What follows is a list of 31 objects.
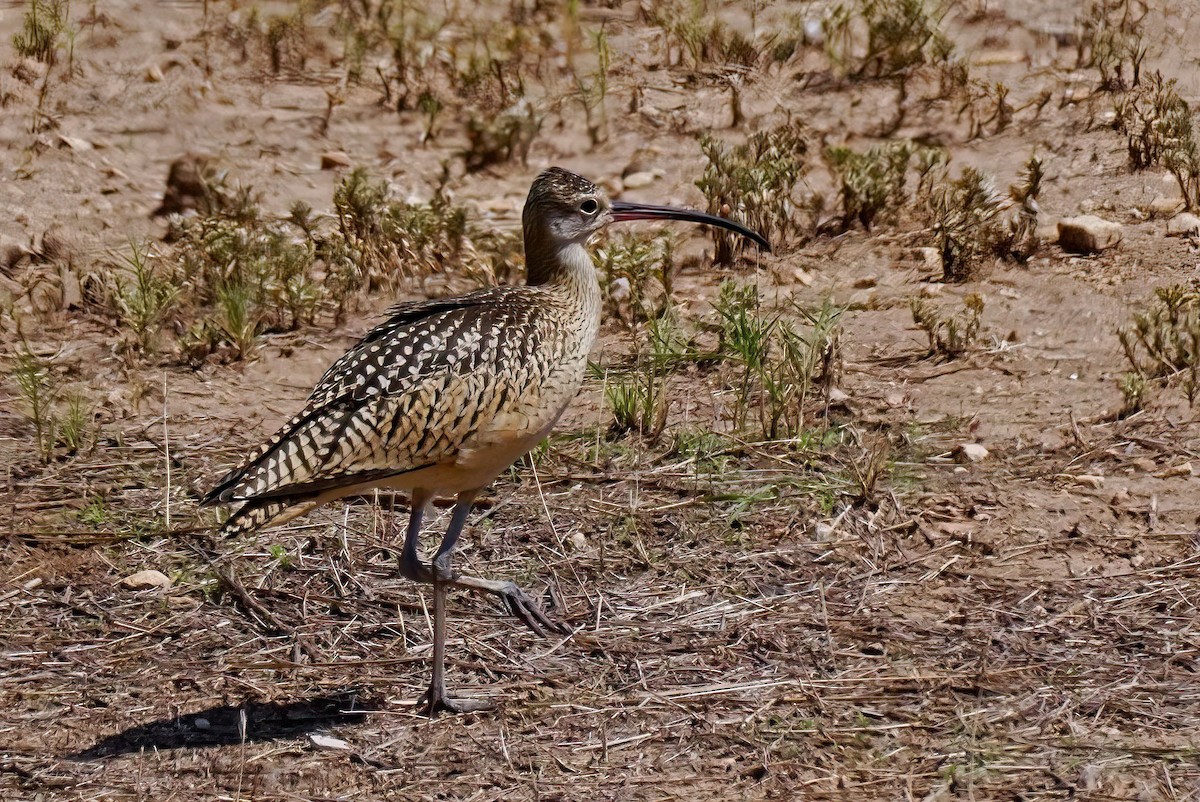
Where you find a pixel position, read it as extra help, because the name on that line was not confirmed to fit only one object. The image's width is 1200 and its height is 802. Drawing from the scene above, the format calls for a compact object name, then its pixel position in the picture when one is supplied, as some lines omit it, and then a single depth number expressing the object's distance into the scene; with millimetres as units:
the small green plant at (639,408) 14500
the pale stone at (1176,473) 13539
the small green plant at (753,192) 17672
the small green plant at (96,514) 13492
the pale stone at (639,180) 19375
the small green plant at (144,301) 16297
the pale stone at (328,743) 10742
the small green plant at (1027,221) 16984
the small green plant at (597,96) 20547
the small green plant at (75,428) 14586
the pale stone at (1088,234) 16922
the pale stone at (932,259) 17219
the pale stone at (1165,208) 17375
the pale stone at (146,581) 12680
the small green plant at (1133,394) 14366
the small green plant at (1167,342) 14664
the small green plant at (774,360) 14414
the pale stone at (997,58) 21016
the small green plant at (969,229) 16781
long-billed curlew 10703
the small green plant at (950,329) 15578
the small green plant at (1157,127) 17312
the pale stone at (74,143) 19781
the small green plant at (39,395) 14391
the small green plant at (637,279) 16469
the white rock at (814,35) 21594
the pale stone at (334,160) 20125
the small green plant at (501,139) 20047
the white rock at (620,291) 16719
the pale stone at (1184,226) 16906
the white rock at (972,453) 14008
